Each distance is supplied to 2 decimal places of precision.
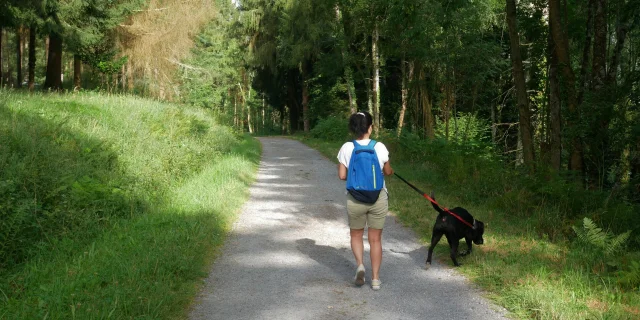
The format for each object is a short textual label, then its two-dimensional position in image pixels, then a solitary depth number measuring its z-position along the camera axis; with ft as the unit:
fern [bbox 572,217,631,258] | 20.90
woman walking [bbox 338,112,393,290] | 17.78
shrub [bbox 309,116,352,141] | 96.46
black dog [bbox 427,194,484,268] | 20.53
